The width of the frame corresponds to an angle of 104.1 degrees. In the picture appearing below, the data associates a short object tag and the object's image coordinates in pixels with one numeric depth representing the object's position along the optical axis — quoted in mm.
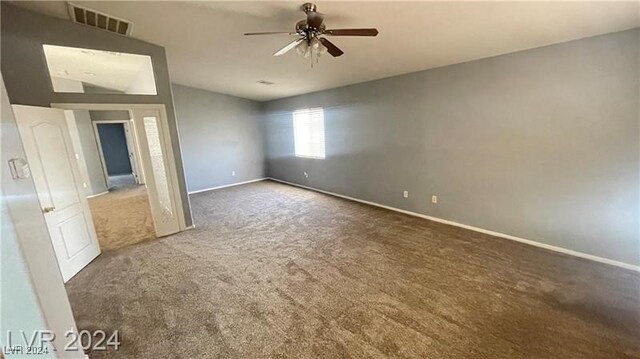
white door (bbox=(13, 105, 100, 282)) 2543
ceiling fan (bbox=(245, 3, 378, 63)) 1998
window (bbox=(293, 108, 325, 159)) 5969
